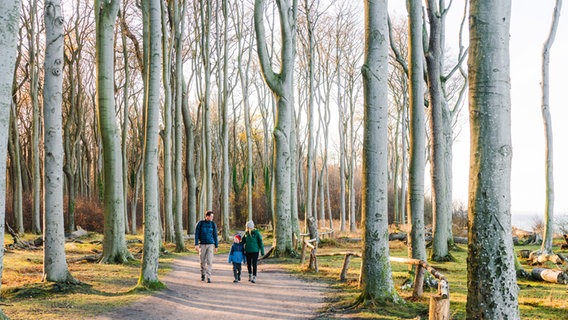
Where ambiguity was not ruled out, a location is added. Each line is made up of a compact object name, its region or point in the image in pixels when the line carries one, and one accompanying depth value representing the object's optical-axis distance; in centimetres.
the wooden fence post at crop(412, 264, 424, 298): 869
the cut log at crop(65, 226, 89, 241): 2582
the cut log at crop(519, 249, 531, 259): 1668
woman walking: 1248
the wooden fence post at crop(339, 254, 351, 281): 1205
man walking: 1241
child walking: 1228
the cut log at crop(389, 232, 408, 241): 2434
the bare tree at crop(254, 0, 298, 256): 1716
